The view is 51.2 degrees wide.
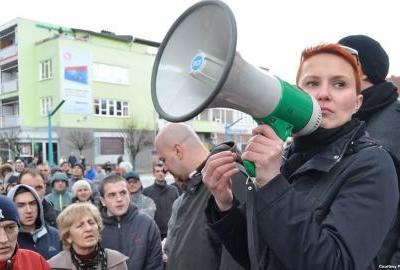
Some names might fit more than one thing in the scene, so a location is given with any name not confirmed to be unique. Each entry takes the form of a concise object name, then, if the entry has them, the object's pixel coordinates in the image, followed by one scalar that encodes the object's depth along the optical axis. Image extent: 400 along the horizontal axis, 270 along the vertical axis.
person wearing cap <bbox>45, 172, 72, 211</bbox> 6.70
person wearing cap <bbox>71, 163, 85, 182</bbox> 9.41
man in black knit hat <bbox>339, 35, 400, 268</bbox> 2.10
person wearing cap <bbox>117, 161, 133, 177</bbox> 9.04
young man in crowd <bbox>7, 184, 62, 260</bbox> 3.90
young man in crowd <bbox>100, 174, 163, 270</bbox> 3.92
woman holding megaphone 1.17
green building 32.91
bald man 2.37
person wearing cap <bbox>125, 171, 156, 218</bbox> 5.77
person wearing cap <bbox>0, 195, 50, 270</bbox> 2.96
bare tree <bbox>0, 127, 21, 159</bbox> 29.29
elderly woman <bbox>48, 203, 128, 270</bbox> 3.37
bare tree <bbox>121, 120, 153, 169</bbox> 35.97
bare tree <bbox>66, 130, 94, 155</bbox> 32.91
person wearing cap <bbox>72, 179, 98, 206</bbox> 5.79
